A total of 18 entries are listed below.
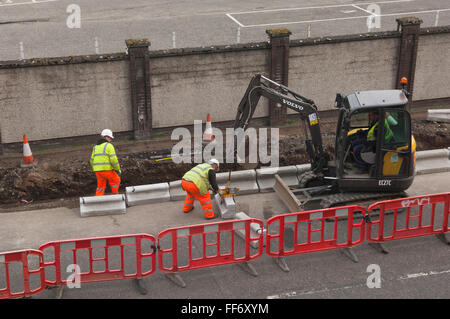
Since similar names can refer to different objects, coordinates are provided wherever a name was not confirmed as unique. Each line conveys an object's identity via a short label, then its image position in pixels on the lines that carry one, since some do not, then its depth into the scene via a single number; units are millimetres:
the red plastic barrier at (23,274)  10289
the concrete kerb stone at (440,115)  18844
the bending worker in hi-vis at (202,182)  13164
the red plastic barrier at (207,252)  11172
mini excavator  12695
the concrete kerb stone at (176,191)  14477
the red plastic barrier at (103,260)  10672
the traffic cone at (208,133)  17422
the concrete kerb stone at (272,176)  14961
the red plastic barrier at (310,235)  11641
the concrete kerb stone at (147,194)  14195
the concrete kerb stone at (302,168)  15087
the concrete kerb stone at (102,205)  13719
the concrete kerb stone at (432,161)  15828
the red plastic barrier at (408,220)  12125
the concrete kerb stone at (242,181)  14766
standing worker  13750
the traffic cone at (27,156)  15930
